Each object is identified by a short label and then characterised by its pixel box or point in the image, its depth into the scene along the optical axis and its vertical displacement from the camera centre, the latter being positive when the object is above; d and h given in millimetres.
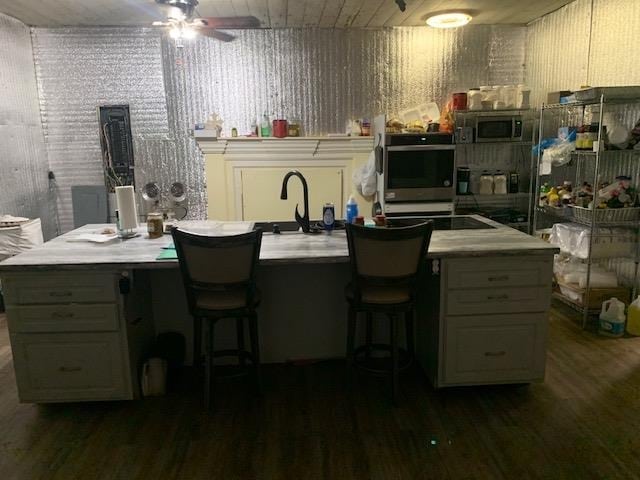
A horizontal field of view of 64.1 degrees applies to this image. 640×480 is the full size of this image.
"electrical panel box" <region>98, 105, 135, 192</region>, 4965 +79
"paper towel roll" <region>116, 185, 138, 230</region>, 2887 -307
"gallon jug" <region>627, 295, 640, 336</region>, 3451 -1191
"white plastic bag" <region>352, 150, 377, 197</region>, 4926 -296
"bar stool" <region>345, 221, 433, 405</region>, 2301 -580
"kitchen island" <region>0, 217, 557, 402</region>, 2422 -765
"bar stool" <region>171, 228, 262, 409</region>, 2268 -582
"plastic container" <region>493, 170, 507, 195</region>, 4703 -366
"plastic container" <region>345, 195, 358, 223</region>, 2969 -365
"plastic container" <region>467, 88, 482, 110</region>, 4516 +386
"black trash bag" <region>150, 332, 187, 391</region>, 2799 -1102
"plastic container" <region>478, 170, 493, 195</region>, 4711 -373
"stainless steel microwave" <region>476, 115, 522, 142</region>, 4508 +133
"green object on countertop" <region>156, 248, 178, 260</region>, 2445 -495
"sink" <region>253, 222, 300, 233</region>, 3072 -465
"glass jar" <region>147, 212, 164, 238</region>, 2922 -416
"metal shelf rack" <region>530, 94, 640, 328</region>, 3512 -238
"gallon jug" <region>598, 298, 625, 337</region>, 3441 -1191
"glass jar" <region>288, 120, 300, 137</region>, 5004 +181
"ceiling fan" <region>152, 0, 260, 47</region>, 3639 +986
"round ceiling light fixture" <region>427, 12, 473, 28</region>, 4316 +1061
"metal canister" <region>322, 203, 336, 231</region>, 2994 -399
